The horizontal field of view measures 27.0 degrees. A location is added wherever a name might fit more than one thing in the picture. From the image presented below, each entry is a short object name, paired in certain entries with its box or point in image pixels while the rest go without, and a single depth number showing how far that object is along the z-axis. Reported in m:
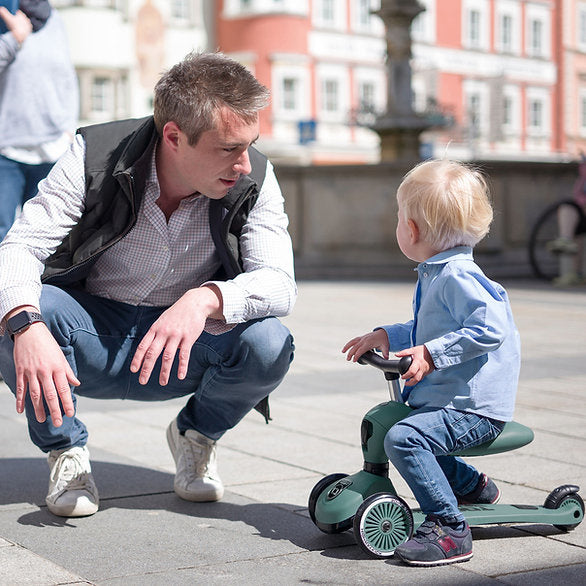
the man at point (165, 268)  3.26
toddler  3.02
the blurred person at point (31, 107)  5.71
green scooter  3.05
